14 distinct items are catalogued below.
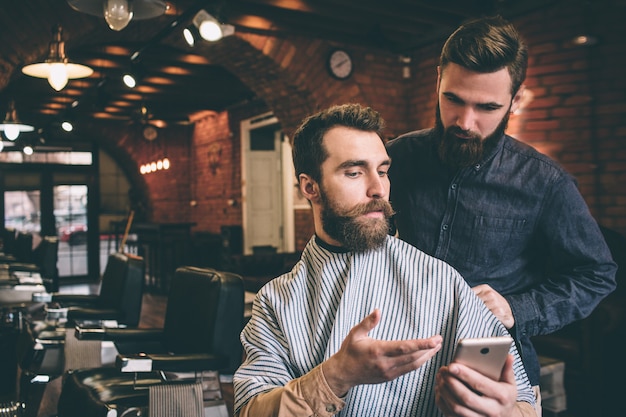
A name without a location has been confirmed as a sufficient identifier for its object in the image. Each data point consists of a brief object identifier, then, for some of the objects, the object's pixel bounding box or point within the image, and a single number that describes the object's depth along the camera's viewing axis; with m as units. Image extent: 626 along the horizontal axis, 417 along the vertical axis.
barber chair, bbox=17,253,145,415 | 2.60
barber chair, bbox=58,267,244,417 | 1.82
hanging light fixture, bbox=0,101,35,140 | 5.28
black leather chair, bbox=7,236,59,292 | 4.70
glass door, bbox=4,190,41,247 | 9.79
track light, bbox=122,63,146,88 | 4.71
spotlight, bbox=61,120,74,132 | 7.67
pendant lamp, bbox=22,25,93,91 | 3.35
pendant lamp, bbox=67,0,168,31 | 2.67
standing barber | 1.36
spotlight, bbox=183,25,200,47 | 3.88
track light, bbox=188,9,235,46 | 3.72
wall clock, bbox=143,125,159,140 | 9.26
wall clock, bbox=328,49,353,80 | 5.15
